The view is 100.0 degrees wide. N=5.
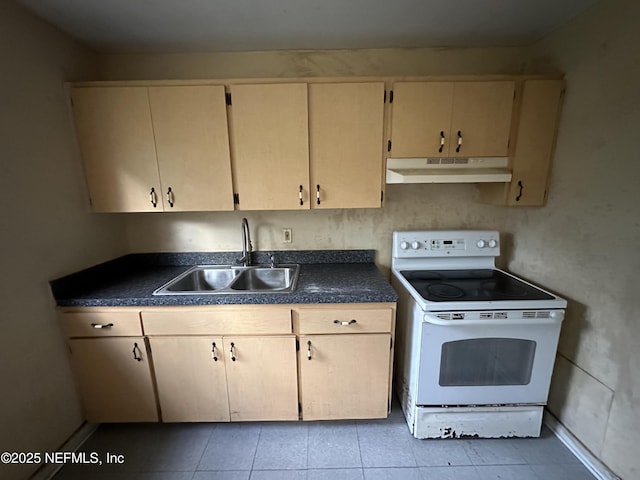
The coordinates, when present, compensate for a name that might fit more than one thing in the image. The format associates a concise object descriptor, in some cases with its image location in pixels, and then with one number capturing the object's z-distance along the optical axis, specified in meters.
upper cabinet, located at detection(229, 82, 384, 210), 1.59
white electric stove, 1.43
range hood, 1.61
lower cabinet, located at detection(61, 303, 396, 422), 1.53
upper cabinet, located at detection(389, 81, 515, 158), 1.57
